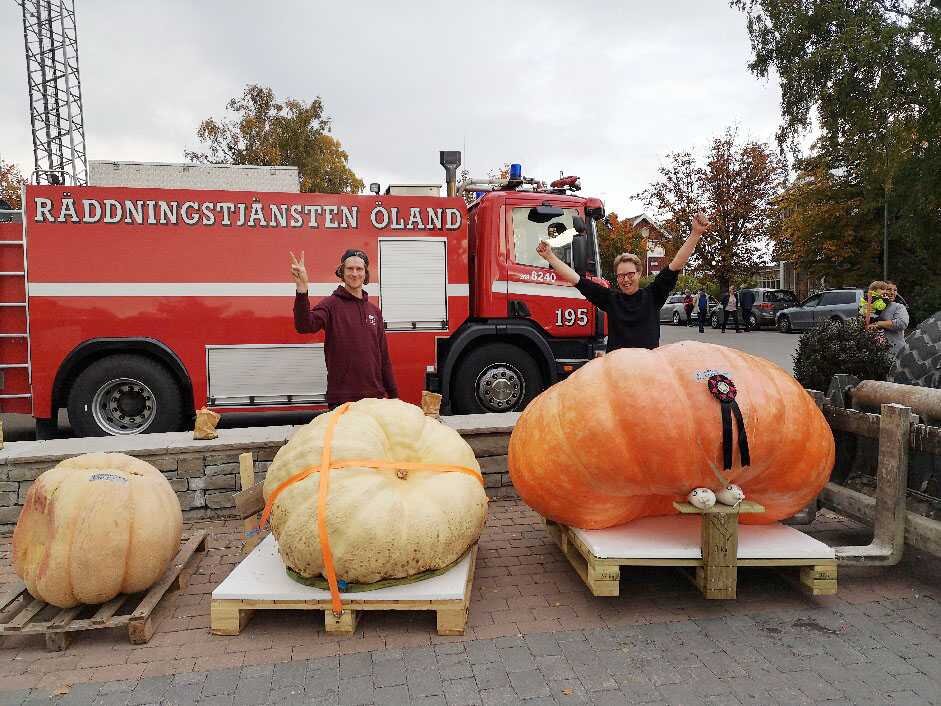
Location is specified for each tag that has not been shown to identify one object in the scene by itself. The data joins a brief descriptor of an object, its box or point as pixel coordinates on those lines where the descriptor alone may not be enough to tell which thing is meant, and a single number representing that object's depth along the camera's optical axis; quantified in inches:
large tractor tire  166.4
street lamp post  811.6
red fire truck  253.0
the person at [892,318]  270.1
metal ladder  251.4
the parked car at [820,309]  879.1
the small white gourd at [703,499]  122.0
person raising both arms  169.6
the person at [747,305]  1051.3
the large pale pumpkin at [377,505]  117.4
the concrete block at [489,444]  199.6
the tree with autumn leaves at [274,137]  920.3
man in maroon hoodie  172.6
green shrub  181.5
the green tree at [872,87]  576.7
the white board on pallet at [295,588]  120.6
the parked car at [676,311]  1279.5
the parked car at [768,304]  1046.4
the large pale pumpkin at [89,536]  120.2
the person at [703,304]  1073.1
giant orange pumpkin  122.0
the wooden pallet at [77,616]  117.1
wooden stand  123.3
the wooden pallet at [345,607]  120.2
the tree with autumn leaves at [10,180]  1270.9
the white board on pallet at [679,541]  127.1
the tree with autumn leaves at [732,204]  1337.4
